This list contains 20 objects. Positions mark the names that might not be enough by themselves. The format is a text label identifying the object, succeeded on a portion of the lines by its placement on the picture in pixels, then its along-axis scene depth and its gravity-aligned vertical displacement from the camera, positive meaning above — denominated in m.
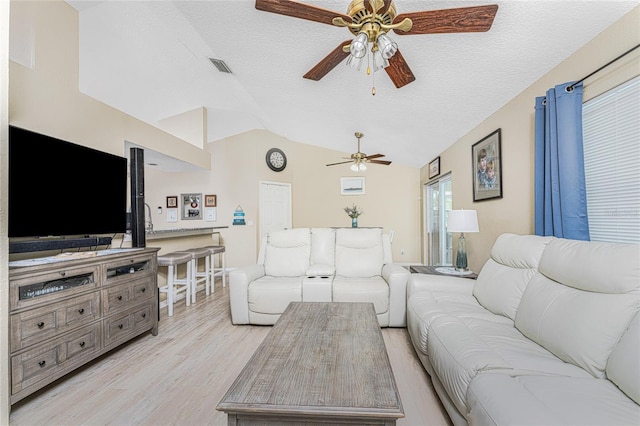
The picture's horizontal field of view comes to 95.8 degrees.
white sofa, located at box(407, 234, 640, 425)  1.02 -0.65
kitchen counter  3.51 -0.21
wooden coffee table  1.02 -0.67
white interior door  6.46 +0.26
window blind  1.59 +0.31
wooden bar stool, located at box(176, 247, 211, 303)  3.88 -0.69
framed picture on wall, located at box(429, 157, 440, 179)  5.02 +0.87
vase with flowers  4.51 -0.01
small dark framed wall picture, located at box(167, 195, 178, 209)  6.38 +0.35
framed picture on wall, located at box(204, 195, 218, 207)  6.34 +0.37
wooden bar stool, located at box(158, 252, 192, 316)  3.40 -0.73
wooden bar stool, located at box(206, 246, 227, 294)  4.41 -0.55
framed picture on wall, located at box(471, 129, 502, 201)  2.90 +0.52
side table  2.83 -0.59
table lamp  2.73 -0.06
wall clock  6.59 +1.33
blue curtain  1.84 +0.31
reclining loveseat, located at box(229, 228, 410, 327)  2.96 -0.67
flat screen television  1.99 +0.25
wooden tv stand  1.71 -0.65
